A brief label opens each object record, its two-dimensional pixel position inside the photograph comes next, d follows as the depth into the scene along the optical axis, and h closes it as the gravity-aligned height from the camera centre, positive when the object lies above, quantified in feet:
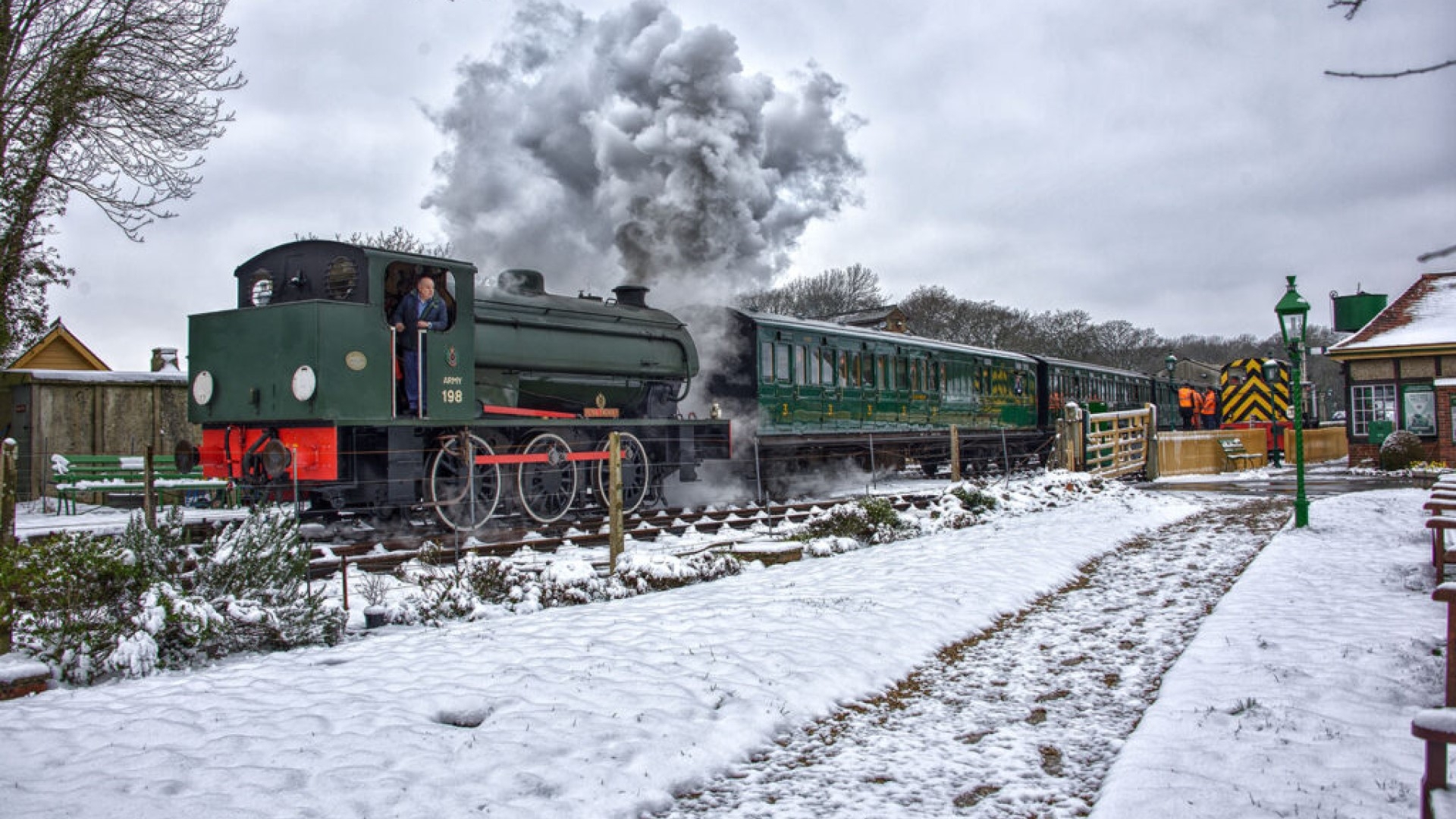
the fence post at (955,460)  52.37 -1.48
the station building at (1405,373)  69.46 +3.49
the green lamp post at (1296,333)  37.55 +3.64
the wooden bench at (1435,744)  9.47 -3.52
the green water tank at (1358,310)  99.91 +11.64
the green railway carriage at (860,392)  49.29 +2.64
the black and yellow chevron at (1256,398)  82.64 +2.22
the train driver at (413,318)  31.83 +4.41
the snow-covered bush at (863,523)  34.91 -3.28
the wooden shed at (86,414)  55.16 +2.74
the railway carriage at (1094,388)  82.17 +3.96
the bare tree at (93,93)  41.78 +16.40
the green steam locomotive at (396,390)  29.48 +2.05
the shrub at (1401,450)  65.92 -2.23
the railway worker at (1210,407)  96.07 +1.82
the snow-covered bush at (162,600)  17.38 -2.82
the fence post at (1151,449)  66.95 -1.57
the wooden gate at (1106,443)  57.16 -0.97
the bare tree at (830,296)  156.56 +23.65
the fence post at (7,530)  17.26 -1.35
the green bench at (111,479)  45.42 -1.07
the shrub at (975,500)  41.91 -3.04
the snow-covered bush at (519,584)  22.44 -3.58
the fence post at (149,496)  24.69 -1.05
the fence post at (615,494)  27.43 -1.48
